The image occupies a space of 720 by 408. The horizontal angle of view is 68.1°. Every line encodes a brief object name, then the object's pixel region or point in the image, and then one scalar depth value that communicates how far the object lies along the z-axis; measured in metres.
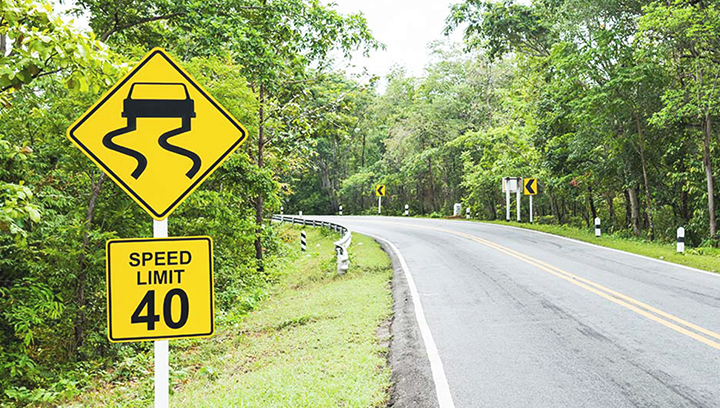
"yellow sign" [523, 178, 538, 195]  25.50
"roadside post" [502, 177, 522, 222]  26.62
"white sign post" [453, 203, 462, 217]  36.98
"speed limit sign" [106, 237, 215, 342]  3.18
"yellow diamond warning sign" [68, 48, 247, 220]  3.27
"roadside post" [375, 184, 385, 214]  43.81
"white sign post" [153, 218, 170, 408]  3.27
